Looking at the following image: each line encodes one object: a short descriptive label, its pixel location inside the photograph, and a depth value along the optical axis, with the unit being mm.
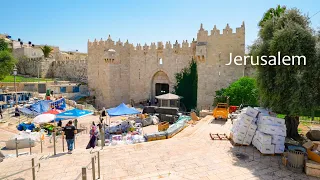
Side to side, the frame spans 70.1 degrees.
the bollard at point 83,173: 3945
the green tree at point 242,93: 14785
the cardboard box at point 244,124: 7672
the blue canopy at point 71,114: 12805
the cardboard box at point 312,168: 5507
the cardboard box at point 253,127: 7497
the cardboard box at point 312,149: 5742
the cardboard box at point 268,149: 6816
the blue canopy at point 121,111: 13877
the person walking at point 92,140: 8616
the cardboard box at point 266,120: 6900
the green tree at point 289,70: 6965
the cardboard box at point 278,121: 6914
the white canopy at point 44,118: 11867
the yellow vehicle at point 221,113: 11711
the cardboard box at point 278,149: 6833
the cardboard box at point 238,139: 7731
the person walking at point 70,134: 7703
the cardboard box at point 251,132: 7595
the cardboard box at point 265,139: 6809
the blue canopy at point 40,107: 17486
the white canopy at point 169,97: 18134
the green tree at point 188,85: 21094
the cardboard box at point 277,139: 6836
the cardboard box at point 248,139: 7656
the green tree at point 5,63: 27528
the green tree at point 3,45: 43025
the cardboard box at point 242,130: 7698
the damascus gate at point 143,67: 19016
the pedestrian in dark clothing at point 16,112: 17688
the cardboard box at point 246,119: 7582
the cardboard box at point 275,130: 6812
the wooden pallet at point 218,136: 8656
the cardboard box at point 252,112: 7708
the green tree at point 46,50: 41969
